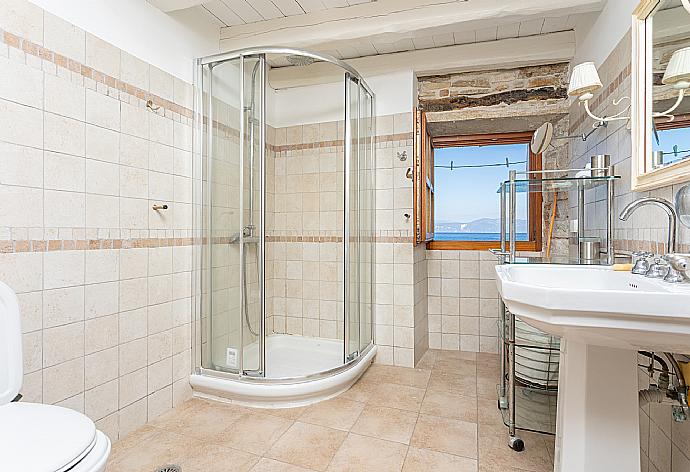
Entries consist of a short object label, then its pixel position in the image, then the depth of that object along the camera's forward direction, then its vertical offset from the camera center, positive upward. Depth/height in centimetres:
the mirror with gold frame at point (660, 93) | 142 +53
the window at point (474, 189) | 332 +37
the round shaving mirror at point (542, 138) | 232 +55
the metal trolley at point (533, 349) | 197 -59
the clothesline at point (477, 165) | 342 +57
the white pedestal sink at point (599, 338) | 96 -27
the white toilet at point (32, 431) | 97 -54
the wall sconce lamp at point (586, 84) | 186 +68
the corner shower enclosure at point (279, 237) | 239 -3
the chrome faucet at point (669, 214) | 139 +6
